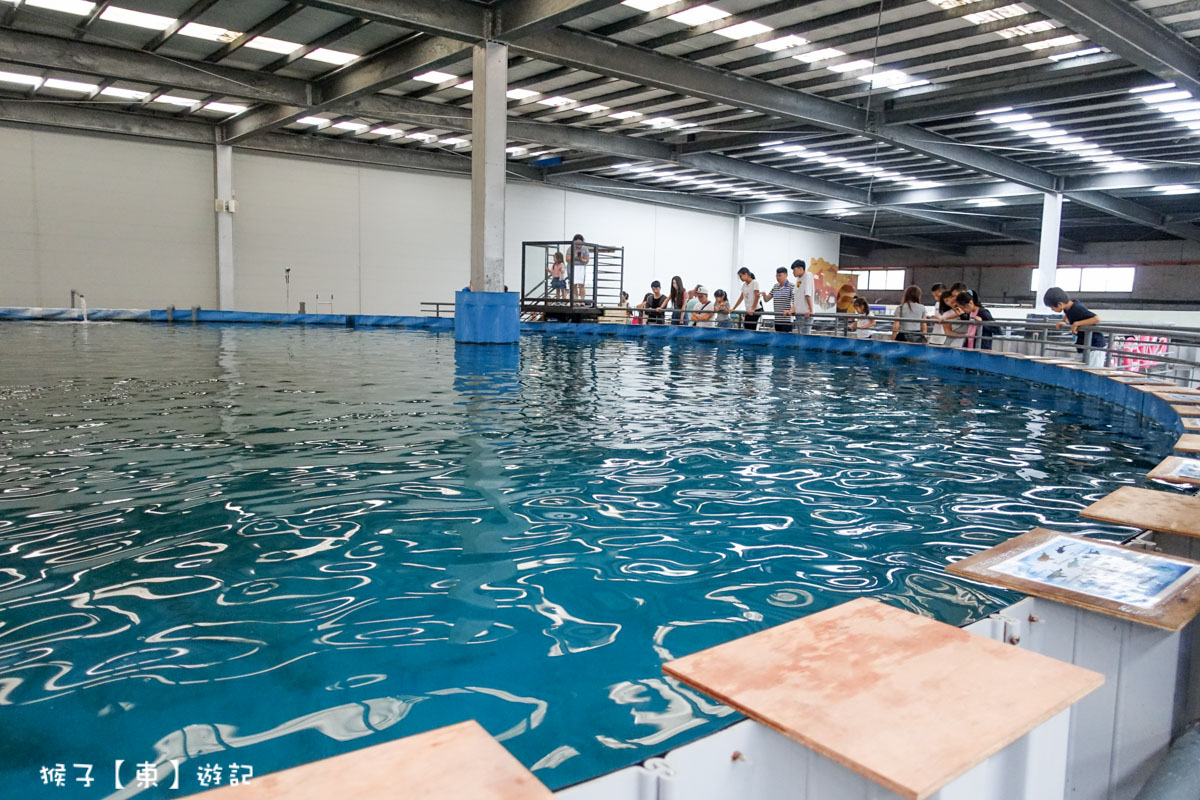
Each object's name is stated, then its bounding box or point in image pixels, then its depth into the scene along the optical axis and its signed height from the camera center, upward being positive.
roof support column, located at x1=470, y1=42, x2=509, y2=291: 13.08 +2.62
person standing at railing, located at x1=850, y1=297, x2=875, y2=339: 15.65 -0.05
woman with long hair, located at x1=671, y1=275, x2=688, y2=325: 18.20 +0.49
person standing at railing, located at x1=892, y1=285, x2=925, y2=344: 13.38 +0.16
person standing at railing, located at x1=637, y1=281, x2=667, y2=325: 20.00 +0.40
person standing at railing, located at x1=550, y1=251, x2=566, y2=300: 21.42 +1.09
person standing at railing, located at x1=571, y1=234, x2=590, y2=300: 20.65 +1.36
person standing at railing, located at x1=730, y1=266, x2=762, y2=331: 15.79 +0.48
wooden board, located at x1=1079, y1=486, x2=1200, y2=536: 2.37 -0.58
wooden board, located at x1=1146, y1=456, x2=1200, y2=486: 3.22 -0.60
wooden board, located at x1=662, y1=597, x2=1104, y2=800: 1.16 -0.62
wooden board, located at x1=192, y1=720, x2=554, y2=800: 1.00 -0.61
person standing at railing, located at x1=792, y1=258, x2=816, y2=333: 14.95 +0.47
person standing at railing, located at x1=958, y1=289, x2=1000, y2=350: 12.38 +0.13
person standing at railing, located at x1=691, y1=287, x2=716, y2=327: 18.03 +0.15
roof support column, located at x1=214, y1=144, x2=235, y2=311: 20.77 +2.28
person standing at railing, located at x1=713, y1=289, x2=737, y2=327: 17.32 +0.30
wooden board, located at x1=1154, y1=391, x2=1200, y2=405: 6.23 -0.54
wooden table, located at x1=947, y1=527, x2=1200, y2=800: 1.78 -0.76
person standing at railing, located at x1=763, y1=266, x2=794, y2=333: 15.65 +0.50
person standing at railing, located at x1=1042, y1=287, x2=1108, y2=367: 9.57 +0.15
